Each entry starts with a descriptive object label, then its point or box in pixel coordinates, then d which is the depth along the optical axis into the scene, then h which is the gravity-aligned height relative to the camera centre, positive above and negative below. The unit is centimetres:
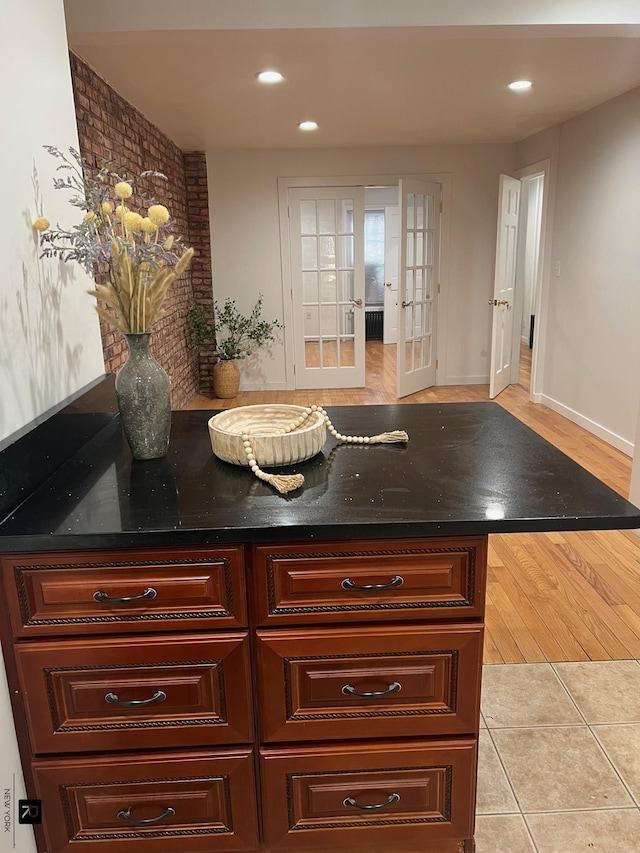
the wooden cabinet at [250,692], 118 -82
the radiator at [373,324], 998 -96
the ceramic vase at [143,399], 145 -30
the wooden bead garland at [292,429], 127 -43
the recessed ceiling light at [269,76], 340 +100
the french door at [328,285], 605 -21
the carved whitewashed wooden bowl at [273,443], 139 -39
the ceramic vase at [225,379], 604 -106
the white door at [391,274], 958 -19
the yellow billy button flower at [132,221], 133 +10
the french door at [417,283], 567 -20
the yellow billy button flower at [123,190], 136 +16
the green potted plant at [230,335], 605 -67
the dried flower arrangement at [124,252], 133 +3
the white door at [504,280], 541 -19
